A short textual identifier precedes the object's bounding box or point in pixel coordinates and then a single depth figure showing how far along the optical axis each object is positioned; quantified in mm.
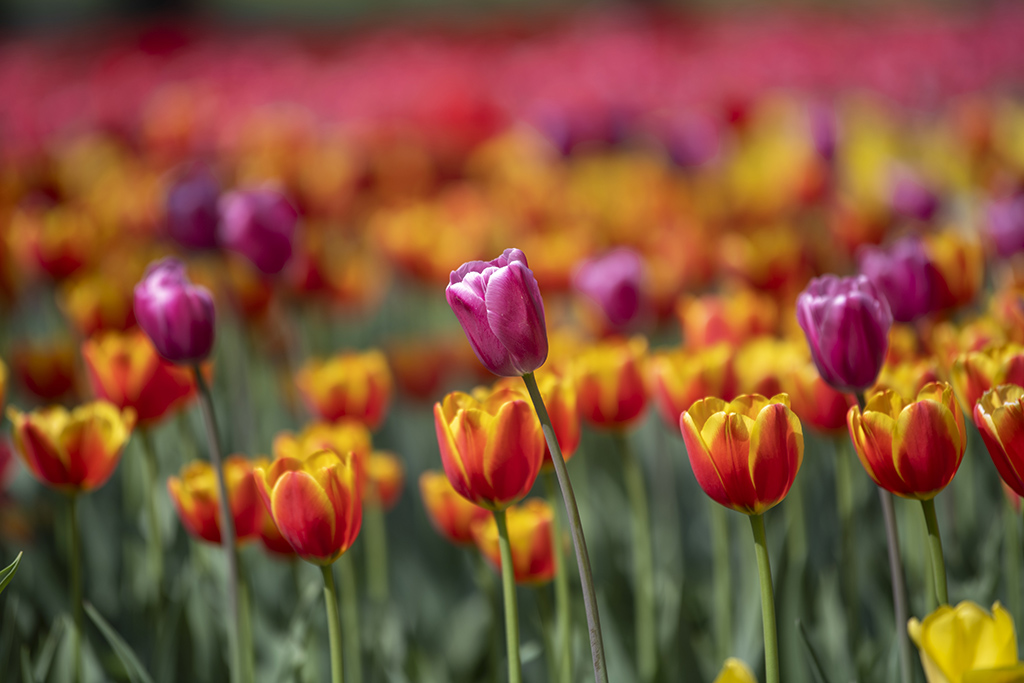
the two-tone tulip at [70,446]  2688
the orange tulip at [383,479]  2863
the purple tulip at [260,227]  2938
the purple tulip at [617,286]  2918
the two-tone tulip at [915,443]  2548
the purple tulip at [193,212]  3038
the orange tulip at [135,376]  2789
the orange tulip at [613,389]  2750
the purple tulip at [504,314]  2539
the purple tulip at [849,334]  2584
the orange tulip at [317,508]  2587
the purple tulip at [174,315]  2689
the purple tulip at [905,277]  2728
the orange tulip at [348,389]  2884
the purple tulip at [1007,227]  2879
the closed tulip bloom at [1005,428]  2539
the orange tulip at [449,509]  2775
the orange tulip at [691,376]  2724
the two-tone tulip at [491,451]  2576
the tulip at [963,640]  2472
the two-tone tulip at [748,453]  2560
